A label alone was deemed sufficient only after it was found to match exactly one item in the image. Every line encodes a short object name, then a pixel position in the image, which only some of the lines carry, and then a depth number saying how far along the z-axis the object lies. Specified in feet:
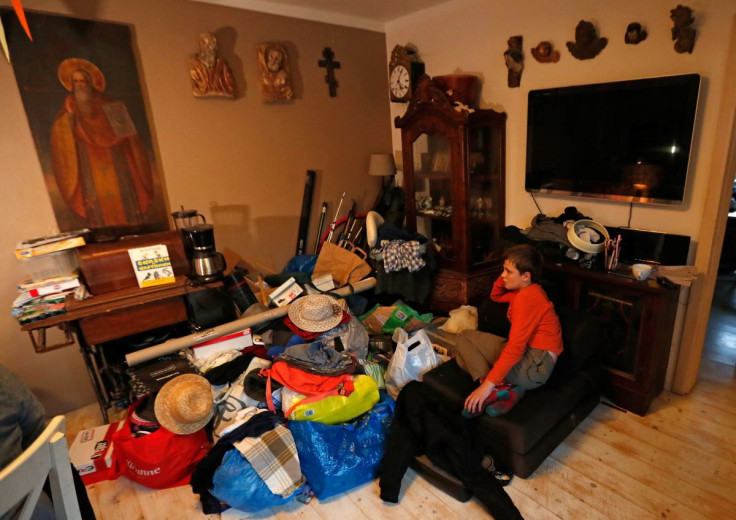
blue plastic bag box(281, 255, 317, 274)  9.95
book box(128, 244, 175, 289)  7.05
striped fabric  5.51
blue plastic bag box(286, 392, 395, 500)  5.77
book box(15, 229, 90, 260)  6.51
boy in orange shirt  5.72
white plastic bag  7.06
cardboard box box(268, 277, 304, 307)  8.37
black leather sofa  5.70
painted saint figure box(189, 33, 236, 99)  8.30
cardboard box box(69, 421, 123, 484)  6.37
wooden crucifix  10.06
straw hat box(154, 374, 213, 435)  6.01
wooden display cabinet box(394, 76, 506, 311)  8.38
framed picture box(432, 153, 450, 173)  8.74
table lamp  10.68
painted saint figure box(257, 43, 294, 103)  9.05
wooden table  6.57
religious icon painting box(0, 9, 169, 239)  7.06
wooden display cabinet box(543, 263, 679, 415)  6.56
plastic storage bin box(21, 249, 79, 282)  6.77
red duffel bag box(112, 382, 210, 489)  6.02
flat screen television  6.43
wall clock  10.40
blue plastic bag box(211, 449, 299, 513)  5.41
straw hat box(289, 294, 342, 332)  7.56
